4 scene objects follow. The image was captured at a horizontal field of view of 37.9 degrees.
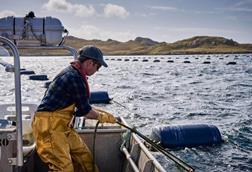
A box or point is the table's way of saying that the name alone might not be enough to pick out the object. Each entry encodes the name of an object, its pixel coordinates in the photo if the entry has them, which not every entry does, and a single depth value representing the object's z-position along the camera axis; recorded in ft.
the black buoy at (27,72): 171.12
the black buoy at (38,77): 140.51
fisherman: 16.47
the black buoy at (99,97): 81.08
